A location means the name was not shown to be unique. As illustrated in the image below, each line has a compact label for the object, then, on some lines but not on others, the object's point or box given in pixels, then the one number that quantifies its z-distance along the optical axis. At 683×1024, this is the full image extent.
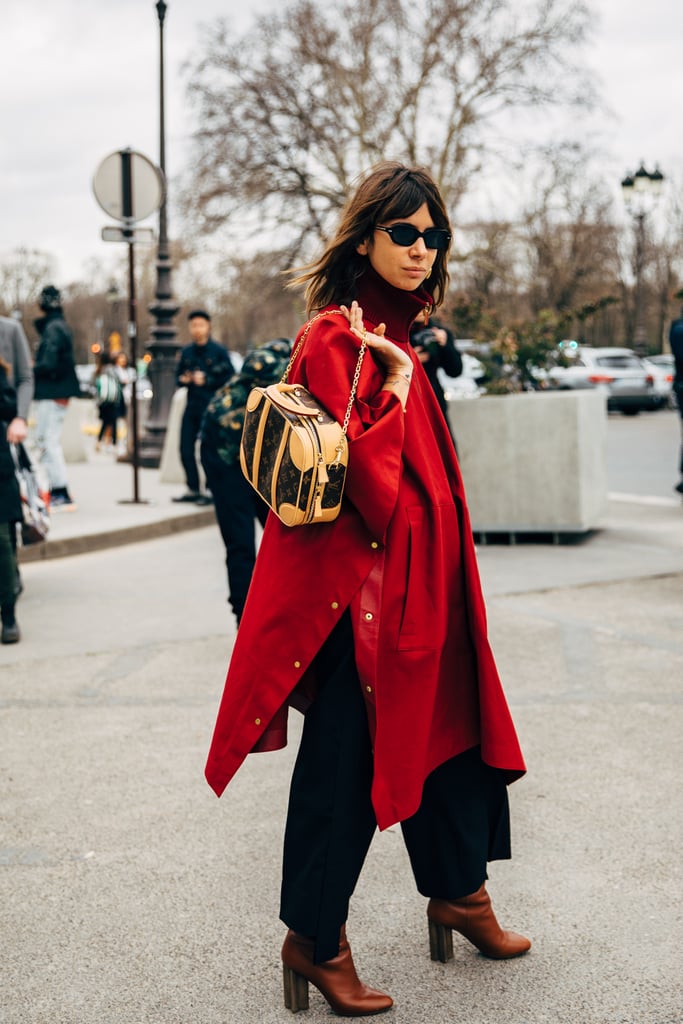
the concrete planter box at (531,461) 9.49
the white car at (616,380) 29.23
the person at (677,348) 10.98
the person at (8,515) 6.15
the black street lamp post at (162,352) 17.20
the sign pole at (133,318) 11.64
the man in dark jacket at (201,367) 11.41
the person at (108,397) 21.74
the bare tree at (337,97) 34.28
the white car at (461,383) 26.03
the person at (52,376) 11.19
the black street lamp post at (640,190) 29.75
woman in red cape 2.57
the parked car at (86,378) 48.33
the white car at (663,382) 31.00
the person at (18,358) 6.87
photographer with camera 8.77
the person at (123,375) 23.16
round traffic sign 11.55
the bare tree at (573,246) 44.44
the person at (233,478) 5.43
